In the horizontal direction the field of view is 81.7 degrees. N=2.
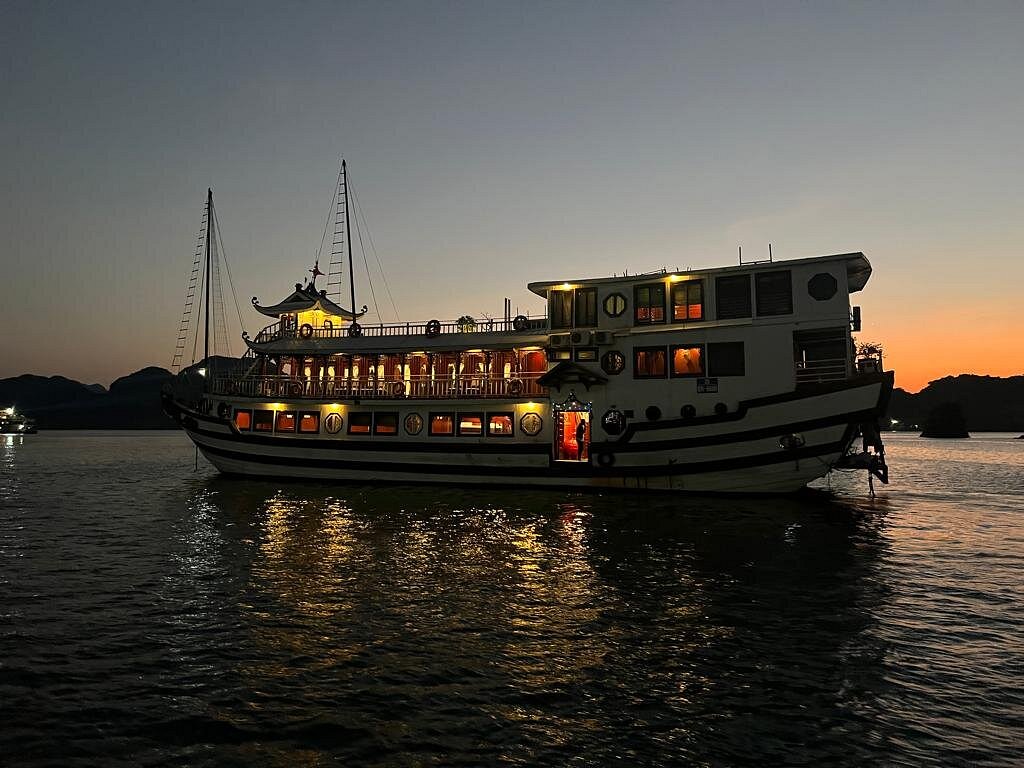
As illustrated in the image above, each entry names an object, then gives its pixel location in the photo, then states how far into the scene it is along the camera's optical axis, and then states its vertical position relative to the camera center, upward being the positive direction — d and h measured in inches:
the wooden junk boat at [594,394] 923.4 +25.4
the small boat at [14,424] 7007.9 -121.8
